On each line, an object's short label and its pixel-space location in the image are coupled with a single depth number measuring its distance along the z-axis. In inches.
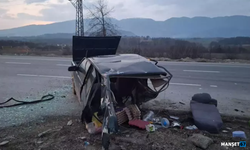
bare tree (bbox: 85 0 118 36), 744.3
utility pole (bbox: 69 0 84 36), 915.4
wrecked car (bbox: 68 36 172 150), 135.5
